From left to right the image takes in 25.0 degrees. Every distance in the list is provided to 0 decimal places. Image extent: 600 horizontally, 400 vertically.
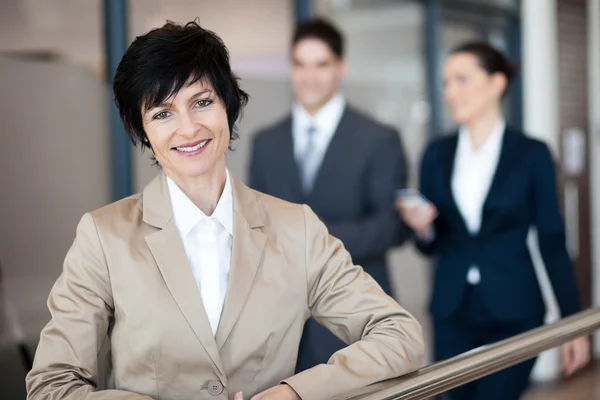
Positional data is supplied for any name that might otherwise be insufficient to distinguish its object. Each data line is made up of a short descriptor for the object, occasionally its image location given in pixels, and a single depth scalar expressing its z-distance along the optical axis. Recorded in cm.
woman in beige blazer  188
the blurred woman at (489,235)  304
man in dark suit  294
